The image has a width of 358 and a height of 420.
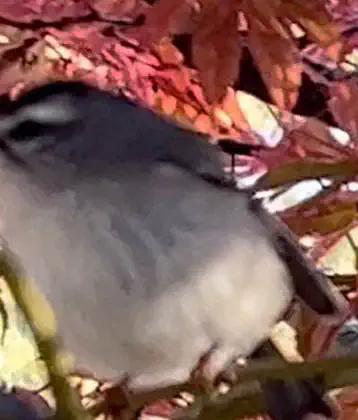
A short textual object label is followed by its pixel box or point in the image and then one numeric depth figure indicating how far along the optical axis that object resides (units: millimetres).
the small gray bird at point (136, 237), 981
